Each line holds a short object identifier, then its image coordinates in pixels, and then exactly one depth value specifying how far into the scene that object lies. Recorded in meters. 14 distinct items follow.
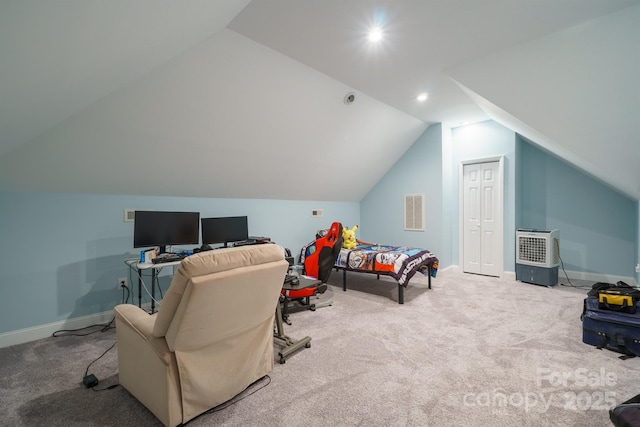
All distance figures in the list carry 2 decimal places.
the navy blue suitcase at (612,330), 2.46
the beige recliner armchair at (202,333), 1.50
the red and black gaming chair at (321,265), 3.43
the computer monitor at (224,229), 3.81
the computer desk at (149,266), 2.82
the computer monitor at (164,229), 3.13
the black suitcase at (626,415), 1.08
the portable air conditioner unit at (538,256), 4.46
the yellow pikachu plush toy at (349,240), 4.84
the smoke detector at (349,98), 3.96
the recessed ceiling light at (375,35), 2.57
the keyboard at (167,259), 2.97
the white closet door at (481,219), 5.15
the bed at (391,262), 3.88
